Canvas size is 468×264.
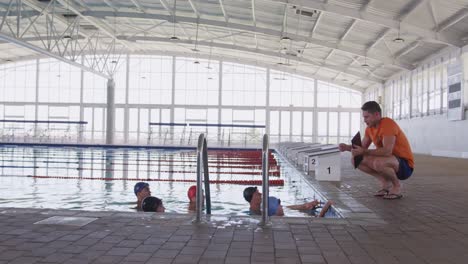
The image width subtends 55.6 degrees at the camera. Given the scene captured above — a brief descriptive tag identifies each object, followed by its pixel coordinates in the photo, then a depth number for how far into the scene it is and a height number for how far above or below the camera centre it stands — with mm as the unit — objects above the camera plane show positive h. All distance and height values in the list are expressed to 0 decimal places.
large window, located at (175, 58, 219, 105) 28094 +3634
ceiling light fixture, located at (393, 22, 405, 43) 12971 +3037
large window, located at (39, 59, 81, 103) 28562 +3638
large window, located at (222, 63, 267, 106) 28077 +3557
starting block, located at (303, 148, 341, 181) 6203 -340
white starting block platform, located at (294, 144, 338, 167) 8926 -342
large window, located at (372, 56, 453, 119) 16359 +2252
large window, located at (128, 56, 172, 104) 28172 +3850
